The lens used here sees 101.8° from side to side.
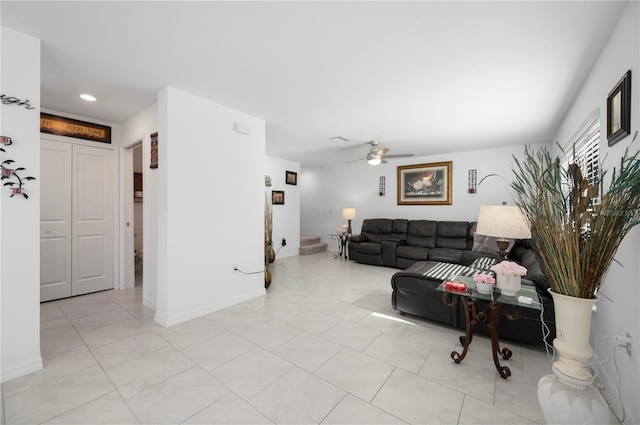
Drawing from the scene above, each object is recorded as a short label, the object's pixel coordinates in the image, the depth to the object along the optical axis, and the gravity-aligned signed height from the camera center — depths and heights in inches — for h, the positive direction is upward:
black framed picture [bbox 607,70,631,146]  60.7 +25.3
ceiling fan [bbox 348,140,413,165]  179.7 +39.1
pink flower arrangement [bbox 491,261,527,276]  80.7 -18.3
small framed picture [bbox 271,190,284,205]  259.0 +12.5
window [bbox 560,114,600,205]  91.8 +26.6
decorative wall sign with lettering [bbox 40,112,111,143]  132.0 +43.1
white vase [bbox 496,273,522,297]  82.3 -23.2
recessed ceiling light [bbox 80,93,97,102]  115.0 +49.9
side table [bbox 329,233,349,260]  264.3 -37.4
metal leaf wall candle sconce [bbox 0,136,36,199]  72.0 +8.9
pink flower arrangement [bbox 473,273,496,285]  83.3 -22.1
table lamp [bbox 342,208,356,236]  267.7 -4.3
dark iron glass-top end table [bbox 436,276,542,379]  76.1 -31.1
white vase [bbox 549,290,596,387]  47.4 -23.9
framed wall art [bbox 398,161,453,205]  236.1 +25.4
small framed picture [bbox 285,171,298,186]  272.1 +33.7
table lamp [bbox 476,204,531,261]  79.2 -3.7
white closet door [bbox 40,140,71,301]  132.1 -6.5
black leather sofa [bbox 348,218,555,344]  91.9 -31.3
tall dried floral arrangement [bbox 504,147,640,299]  45.4 -1.8
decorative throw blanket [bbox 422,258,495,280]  113.8 -28.9
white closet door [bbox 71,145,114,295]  142.7 -6.5
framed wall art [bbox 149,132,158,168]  122.9 +27.7
